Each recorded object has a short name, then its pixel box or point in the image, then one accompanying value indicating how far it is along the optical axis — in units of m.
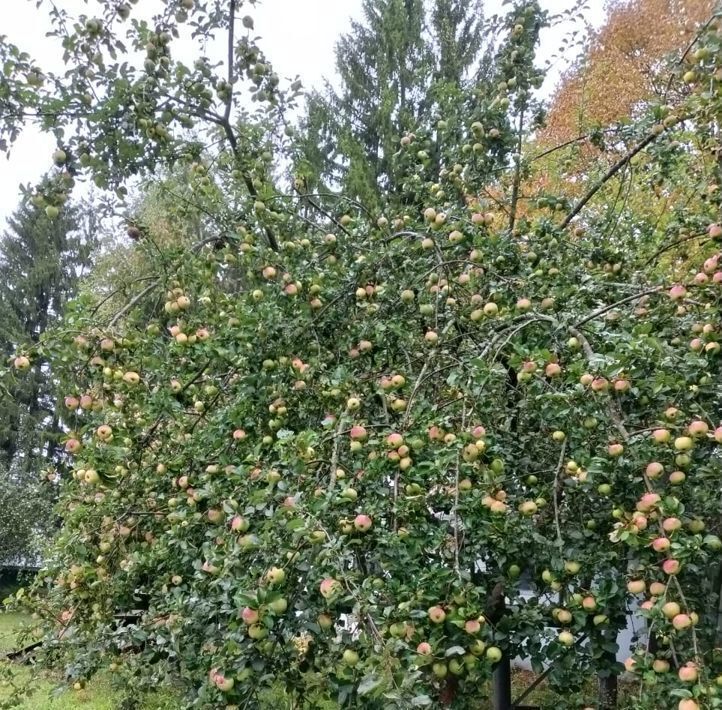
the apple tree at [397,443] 1.56
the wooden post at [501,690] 3.40
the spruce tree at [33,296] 15.77
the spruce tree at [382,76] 12.49
